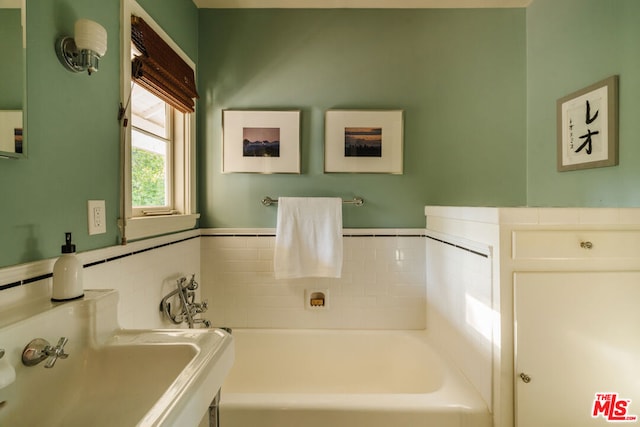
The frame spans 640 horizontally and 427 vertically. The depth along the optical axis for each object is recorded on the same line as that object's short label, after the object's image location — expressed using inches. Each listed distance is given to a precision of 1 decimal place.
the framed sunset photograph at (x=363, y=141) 71.4
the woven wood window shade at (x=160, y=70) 47.3
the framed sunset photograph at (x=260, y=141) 71.1
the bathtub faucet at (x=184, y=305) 56.1
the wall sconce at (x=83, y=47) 33.1
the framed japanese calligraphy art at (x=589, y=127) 51.3
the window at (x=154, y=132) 45.5
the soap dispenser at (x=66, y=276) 29.5
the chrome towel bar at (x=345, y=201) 70.8
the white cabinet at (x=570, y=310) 41.2
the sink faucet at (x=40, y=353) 24.1
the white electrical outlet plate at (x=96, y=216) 38.7
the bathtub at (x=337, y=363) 63.5
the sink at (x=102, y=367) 23.4
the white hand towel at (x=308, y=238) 66.9
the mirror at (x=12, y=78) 26.3
